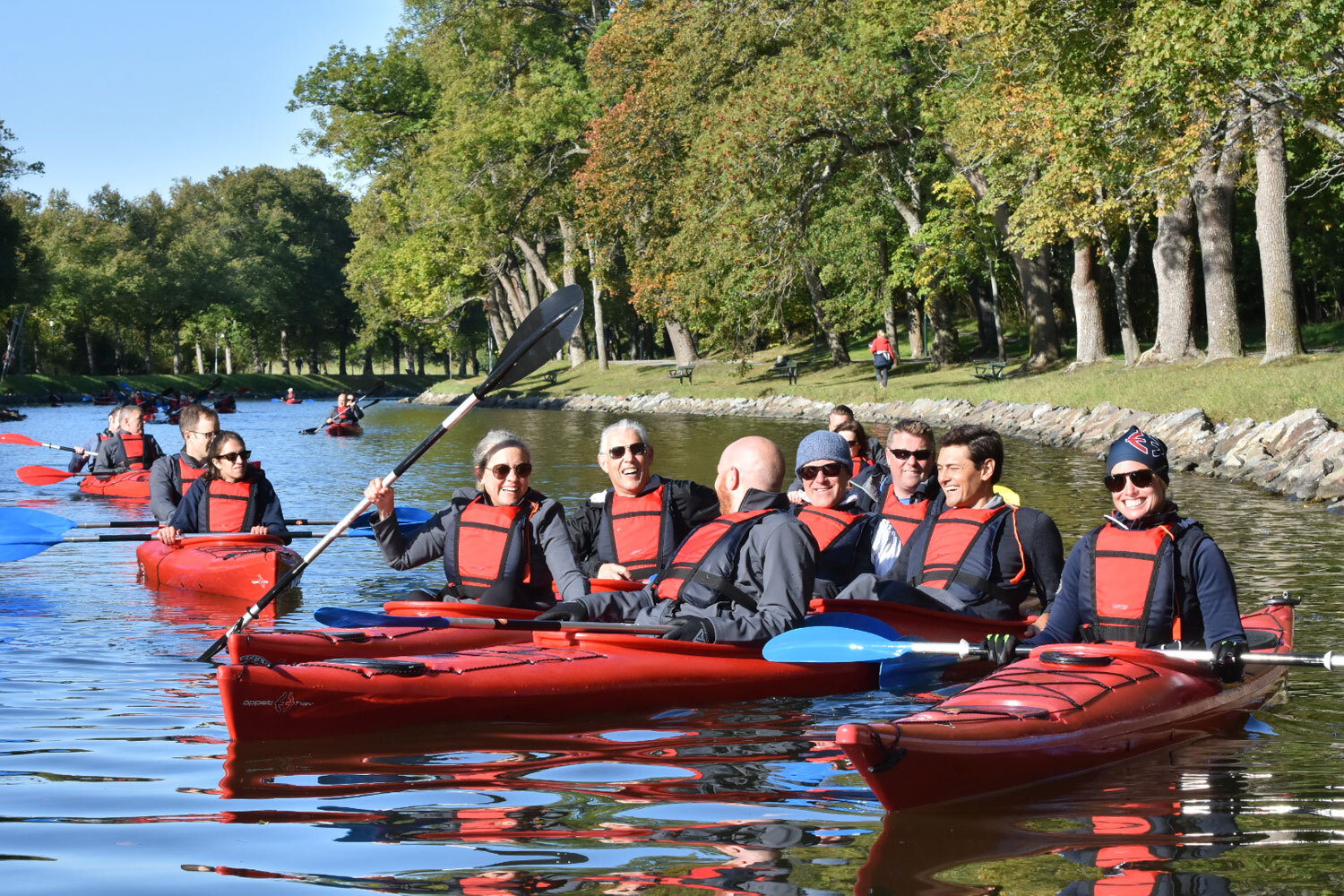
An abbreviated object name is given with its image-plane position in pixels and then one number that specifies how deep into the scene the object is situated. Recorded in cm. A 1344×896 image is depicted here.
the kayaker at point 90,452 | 1777
